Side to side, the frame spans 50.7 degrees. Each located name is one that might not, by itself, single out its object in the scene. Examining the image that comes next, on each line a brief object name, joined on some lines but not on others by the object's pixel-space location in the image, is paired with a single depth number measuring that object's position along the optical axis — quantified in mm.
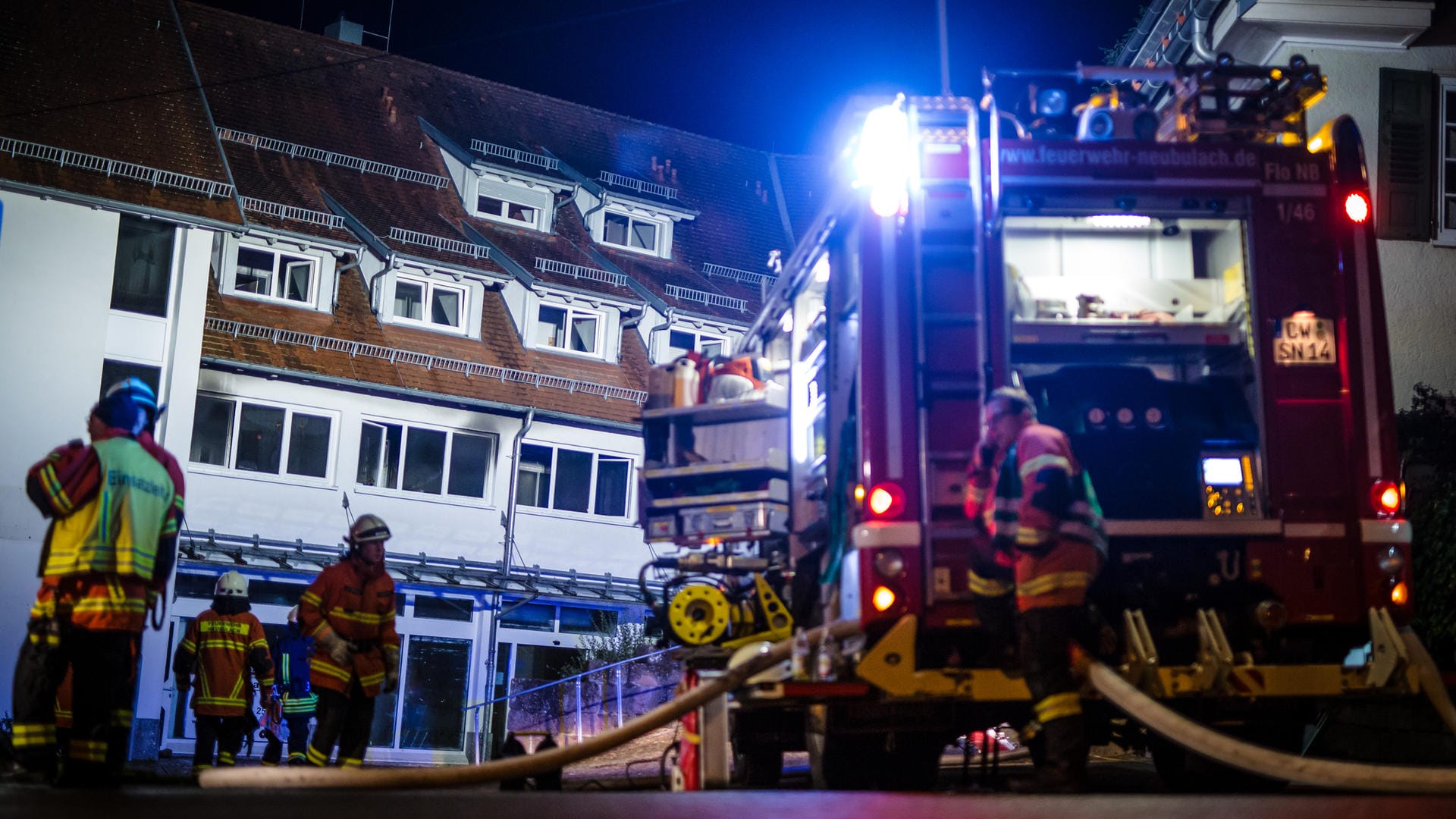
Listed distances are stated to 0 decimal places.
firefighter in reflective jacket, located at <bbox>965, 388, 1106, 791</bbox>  6039
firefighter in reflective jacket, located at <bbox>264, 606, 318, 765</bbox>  10422
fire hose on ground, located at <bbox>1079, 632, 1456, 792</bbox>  5434
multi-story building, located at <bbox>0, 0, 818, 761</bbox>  22703
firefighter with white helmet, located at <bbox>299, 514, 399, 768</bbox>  8547
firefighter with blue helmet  5934
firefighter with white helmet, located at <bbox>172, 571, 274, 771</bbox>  11367
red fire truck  6680
